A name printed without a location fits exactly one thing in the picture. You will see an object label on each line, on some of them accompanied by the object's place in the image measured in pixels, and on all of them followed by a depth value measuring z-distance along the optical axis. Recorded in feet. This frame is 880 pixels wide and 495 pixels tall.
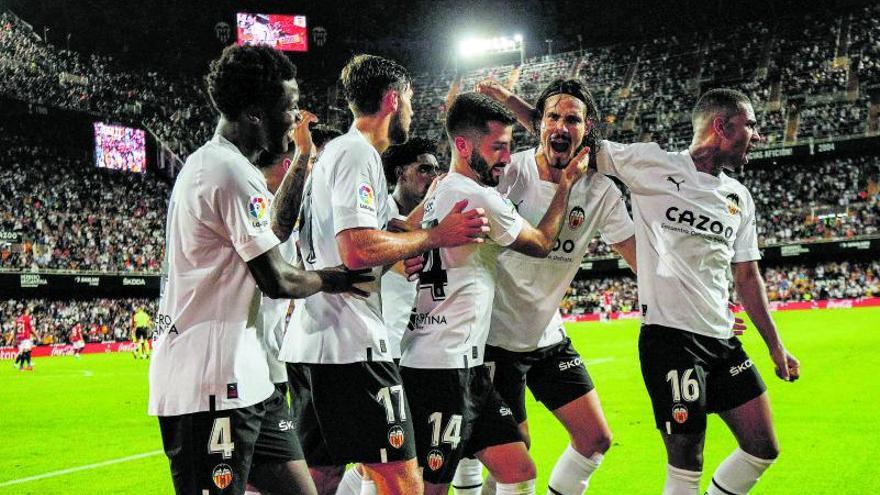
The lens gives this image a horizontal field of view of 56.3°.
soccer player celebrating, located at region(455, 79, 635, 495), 16.53
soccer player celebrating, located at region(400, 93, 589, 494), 13.89
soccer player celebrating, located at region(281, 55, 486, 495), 12.51
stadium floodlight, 191.62
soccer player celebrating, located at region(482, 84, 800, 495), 16.12
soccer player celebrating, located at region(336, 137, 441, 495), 18.04
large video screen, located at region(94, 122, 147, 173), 137.08
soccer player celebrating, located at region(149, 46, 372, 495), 10.59
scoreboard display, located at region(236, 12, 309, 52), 173.79
